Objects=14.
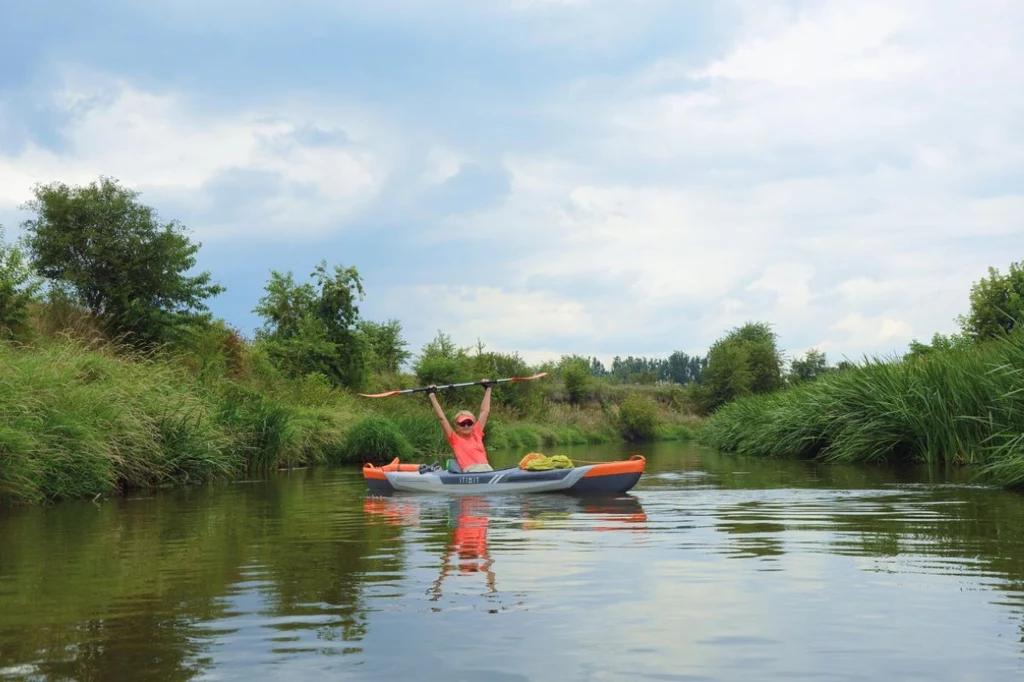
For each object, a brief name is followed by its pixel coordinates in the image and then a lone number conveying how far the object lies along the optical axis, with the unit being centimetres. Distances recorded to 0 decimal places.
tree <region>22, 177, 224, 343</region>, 2439
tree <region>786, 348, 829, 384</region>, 5781
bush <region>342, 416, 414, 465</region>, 2323
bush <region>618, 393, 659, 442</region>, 5050
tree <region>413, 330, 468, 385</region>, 3799
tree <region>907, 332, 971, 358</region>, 2292
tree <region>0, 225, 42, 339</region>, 1998
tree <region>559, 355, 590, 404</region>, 5366
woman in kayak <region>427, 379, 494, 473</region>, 1364
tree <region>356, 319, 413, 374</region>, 4228
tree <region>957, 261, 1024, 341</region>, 3603
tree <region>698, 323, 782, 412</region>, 5634
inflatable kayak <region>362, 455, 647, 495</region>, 1224
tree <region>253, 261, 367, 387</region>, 3259
